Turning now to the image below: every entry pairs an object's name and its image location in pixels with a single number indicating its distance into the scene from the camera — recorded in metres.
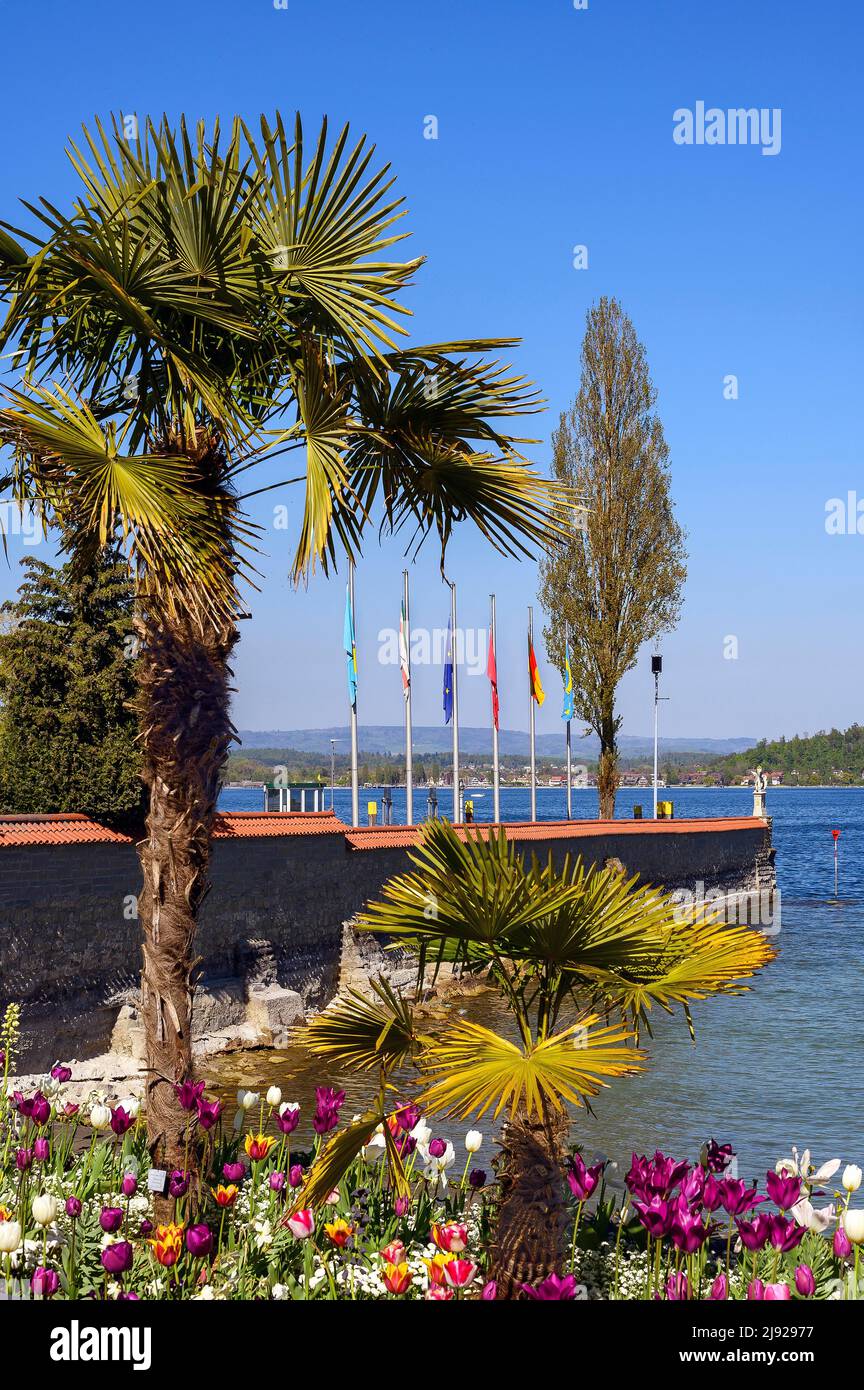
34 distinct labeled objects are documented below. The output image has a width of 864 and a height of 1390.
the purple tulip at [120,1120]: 7.34
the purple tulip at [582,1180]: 6.30
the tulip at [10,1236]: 5.80
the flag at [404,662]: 33.38
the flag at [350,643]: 30.47
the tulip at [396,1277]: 5.45
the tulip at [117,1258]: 5.55
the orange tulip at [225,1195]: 6.55
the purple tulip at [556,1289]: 5.06
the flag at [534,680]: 38.22
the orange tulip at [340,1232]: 5.98
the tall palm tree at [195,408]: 7.49
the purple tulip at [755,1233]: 5.58
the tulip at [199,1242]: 5.96
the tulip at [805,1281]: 5.54
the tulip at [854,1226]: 5.82
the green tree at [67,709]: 17.33
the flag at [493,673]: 36.46
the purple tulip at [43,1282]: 5.41
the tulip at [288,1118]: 7.41
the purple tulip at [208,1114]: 7.38
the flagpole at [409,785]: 32.19
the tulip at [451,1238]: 5.65
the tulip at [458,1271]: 5.33
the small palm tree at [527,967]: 5.76
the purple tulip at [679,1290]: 5.44
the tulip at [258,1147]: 7.55
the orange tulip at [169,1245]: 5.76
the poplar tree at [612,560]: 41.00
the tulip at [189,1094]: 7.43
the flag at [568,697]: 40.62
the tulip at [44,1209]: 6.11
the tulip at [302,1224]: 5.94
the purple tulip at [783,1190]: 5.95
